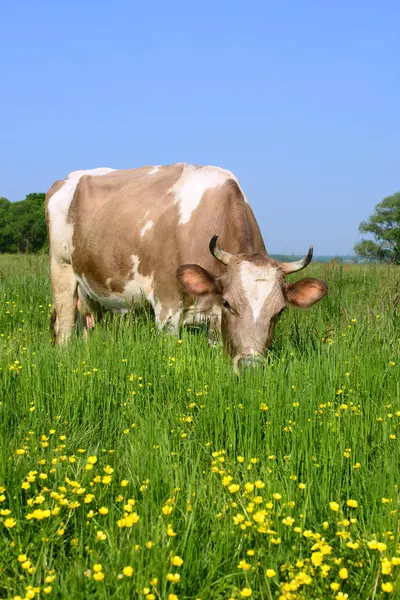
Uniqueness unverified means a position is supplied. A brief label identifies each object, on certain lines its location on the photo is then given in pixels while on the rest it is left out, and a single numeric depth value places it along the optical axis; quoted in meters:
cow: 6.57
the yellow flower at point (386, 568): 2.59
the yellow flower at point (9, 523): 2.98
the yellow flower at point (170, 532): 2.74
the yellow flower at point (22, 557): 2.73
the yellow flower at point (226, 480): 3.29
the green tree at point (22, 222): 102.75
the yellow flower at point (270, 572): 2.61
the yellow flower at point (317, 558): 2.67
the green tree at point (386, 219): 85.78
